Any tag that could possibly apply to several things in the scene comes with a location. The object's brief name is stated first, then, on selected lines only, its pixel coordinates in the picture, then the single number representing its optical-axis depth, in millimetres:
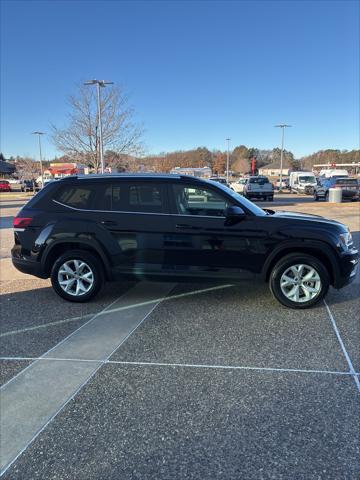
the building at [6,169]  99050
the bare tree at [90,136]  26297
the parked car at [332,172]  47959
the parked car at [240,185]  35425
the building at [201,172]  61591
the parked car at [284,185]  52656
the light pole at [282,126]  53234
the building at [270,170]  131625
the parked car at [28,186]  53212
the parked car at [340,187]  25953
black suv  5230
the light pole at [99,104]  22812
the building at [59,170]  71375
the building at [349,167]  106750
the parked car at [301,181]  39809
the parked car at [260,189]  29547
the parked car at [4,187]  54966
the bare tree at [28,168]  73625
